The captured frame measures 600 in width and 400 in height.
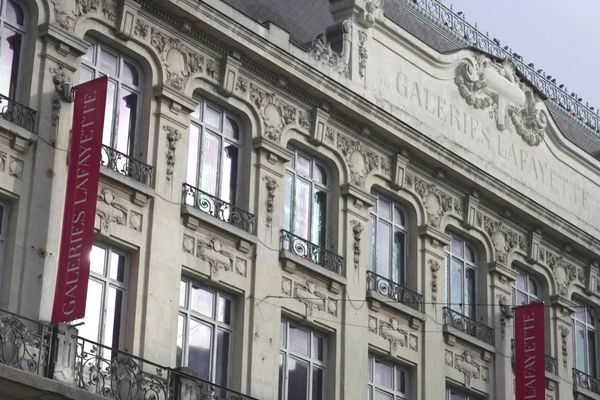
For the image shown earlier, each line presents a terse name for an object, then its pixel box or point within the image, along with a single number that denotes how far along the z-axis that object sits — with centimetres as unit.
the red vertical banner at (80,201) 2047
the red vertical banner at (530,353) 2855
